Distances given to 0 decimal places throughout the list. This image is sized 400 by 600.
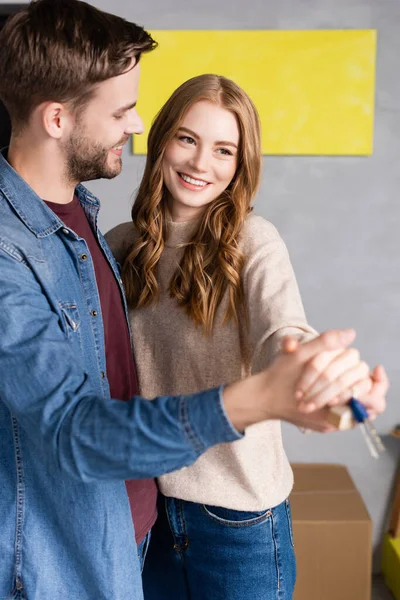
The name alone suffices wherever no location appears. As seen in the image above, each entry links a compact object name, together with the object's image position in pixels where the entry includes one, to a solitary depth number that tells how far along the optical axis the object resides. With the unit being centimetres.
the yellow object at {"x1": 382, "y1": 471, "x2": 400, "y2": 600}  271
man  98
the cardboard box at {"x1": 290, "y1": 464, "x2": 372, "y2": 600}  246
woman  139
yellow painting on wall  251
